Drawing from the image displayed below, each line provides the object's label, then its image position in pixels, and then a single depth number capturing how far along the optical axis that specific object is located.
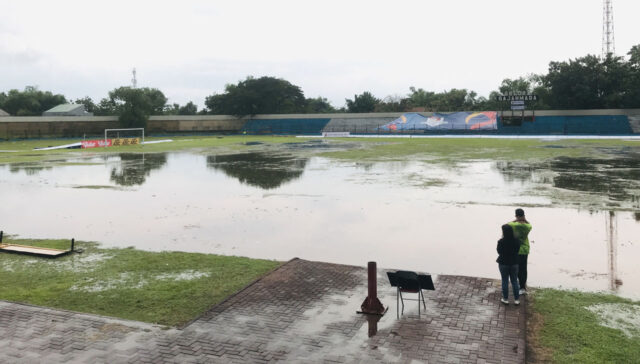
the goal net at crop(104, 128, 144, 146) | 90.12
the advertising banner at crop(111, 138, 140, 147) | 65.69
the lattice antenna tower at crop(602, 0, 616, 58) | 86.81
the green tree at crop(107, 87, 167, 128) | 90.75
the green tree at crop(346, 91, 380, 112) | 114.44
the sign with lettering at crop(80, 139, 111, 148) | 61.03
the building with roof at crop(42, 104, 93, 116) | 116.17
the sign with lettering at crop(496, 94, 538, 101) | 64.30
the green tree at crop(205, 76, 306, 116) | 105.00
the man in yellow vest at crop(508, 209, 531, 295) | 9.72
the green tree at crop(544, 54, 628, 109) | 79.88
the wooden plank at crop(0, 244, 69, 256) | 13.12
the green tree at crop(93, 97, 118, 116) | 120.23
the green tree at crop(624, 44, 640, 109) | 77.12
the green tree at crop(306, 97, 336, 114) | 127.56
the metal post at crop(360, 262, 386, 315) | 9.05
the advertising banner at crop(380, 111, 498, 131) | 84.56
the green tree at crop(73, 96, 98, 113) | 148.38
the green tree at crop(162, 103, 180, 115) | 132.56
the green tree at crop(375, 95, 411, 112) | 113.00
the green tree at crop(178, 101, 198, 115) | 143.59
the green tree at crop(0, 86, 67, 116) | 119.81
